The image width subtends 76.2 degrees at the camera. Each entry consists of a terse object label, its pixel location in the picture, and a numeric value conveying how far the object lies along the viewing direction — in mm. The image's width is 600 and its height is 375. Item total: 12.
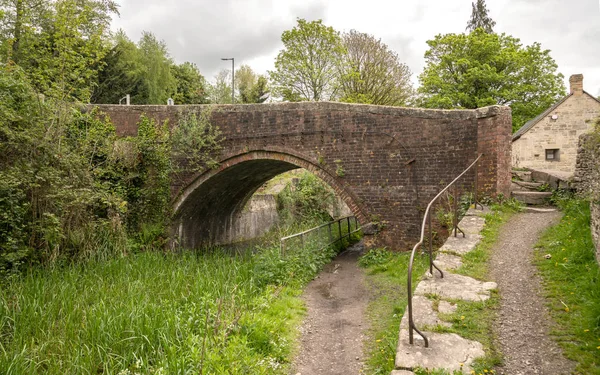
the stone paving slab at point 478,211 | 7412
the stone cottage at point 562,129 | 15727
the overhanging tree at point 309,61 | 22469
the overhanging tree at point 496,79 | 20406
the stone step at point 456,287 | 4332
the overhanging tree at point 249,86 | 34125
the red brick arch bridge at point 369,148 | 8371
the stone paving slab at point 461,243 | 5648
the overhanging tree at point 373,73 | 22734
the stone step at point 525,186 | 9031
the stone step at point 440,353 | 3178
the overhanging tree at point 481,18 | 27156
